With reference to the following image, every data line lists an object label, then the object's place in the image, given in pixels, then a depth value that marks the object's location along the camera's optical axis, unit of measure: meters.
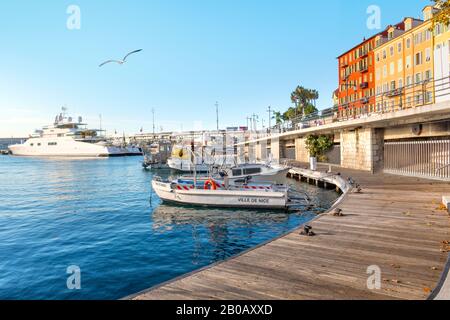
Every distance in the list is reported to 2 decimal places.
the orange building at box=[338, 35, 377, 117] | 66.75
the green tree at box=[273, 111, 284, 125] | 128.18
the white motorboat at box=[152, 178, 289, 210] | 21.11
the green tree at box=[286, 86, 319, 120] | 112.89
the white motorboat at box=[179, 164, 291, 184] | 27.53
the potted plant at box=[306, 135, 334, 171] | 42.72
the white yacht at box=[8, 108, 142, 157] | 143.00
